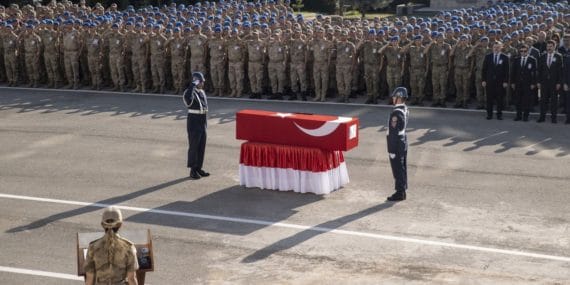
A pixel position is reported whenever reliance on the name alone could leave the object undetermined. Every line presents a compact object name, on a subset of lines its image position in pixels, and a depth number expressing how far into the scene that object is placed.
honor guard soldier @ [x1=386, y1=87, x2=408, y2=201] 14.74
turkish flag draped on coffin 15.03
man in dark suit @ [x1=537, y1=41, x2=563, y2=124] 20.89
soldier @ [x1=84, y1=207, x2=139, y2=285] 7.86
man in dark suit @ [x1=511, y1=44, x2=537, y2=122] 21.08
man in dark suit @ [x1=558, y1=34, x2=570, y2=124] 20.83
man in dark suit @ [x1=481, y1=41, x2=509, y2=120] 21.16
